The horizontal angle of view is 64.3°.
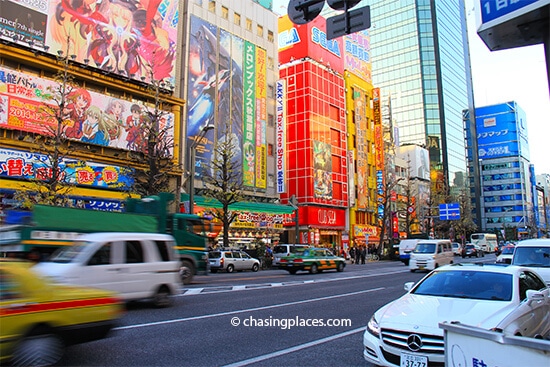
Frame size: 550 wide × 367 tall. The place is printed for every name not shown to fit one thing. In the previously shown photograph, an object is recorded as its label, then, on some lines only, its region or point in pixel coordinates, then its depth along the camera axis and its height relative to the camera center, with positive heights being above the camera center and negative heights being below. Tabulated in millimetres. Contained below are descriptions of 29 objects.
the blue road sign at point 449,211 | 56344 +2248
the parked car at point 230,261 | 26594 -1813
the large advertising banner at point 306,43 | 51312 +22427
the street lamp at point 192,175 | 23069 +2995
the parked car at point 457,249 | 52550 -2494
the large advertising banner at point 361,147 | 57409 +10990
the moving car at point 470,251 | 50969 -2641
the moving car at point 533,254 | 12094 -754
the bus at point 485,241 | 66625 -2082
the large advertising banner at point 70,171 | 24562 +3818
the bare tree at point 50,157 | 22016 +4268
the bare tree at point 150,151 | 25000 +5283
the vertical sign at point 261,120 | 41906 +10720
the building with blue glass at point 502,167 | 118938 +17050
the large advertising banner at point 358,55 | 59281 +24243
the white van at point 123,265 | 9070 -709
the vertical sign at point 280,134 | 44500 +9874
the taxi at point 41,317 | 4930 -1011
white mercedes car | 4980 -1049
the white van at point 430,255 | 24250 -1498
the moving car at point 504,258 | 18281 -1298
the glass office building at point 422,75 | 100000 +36026
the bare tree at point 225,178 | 29328 +4339
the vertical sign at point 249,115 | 40566 +10859
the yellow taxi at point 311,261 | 24202 -1737
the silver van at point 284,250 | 29297 -1312
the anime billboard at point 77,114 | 25109 +7646
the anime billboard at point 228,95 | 36656 +12156
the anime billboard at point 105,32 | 26484 +13452
